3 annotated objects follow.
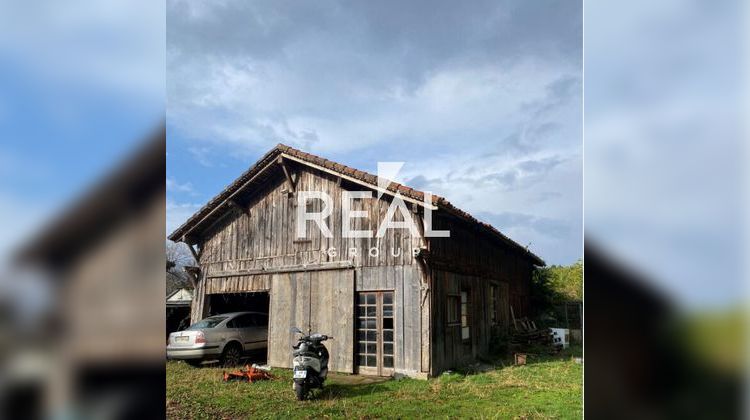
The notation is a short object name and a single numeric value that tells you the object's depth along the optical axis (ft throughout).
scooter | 17.78
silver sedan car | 22.61
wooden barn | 20.75
